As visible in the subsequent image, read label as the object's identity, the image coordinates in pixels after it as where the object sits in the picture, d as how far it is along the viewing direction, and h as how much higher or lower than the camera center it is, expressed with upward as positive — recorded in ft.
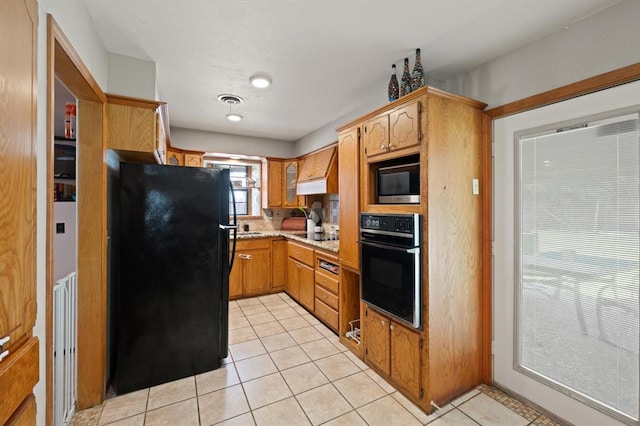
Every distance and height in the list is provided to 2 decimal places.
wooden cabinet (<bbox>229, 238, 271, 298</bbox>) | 13.60 -2.64
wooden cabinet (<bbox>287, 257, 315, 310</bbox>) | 11.89 -3.06
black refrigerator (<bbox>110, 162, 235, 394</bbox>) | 7.03 -1.58
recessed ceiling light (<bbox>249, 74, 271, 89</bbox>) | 8.20 +3.95
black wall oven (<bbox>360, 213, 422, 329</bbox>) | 6.37 -1.25
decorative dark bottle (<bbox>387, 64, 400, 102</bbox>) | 7.42 +3.27
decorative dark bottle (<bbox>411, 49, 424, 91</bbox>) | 6.81 +3.34
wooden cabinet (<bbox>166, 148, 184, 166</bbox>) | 13.12 +2.68
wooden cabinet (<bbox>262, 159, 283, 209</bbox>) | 15.67 +1.70
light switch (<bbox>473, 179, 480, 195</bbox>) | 7.08 +0.68
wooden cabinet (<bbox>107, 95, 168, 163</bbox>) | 6.70 +2.16
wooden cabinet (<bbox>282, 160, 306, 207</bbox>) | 15.98 +1.75
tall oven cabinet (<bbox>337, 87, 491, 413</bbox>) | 6.30 -0.72
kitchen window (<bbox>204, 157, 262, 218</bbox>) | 16.21 +1.64
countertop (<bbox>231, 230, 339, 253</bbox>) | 10.53 -1.08
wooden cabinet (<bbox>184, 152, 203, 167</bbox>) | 13.67 +2.69
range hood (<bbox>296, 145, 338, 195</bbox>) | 12.77 +1.93
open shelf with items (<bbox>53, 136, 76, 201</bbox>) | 8.94 +1.49
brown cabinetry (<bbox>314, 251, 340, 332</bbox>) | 10.10 -2.87
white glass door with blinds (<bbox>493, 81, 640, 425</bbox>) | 6.04 -1.26
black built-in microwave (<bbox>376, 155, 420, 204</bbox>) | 6.68 +0.82
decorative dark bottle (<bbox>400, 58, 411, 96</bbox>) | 7.02 +3.28
